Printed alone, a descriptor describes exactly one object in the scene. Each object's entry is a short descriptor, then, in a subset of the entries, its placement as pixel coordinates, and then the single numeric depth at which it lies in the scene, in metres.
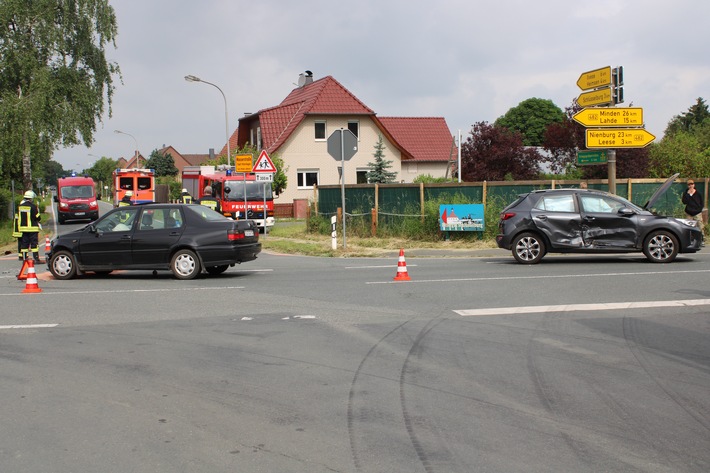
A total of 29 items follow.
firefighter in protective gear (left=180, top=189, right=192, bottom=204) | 25.14
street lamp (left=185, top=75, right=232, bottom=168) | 38.62
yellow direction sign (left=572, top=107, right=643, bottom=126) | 20.52
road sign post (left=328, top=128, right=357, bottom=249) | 20.03
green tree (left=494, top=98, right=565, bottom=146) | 96.00
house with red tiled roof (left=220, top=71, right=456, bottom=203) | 51.66
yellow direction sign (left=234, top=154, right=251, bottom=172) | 25.55
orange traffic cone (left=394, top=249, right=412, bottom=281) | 13.91
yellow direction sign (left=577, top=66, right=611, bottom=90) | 20.27
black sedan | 14.65
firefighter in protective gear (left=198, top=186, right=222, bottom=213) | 22.83
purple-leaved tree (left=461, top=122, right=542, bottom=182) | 47.53
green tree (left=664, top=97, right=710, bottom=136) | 95.62
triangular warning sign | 24.97
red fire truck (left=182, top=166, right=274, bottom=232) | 31.72
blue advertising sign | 22.67
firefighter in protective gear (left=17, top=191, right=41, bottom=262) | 16.55
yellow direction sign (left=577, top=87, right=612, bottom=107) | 20.42
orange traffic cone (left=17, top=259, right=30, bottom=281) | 15.23
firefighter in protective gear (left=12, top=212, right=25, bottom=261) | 16.72
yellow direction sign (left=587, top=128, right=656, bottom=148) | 20.66
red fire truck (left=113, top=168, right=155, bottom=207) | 41.12
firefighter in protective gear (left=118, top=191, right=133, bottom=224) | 15.05
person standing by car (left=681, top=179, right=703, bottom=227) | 21.30
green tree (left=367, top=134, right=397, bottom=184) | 48.44
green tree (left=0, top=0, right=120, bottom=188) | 38.56
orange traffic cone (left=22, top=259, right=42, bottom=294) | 13.13
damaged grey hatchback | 16.30
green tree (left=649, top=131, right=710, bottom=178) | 44.81
